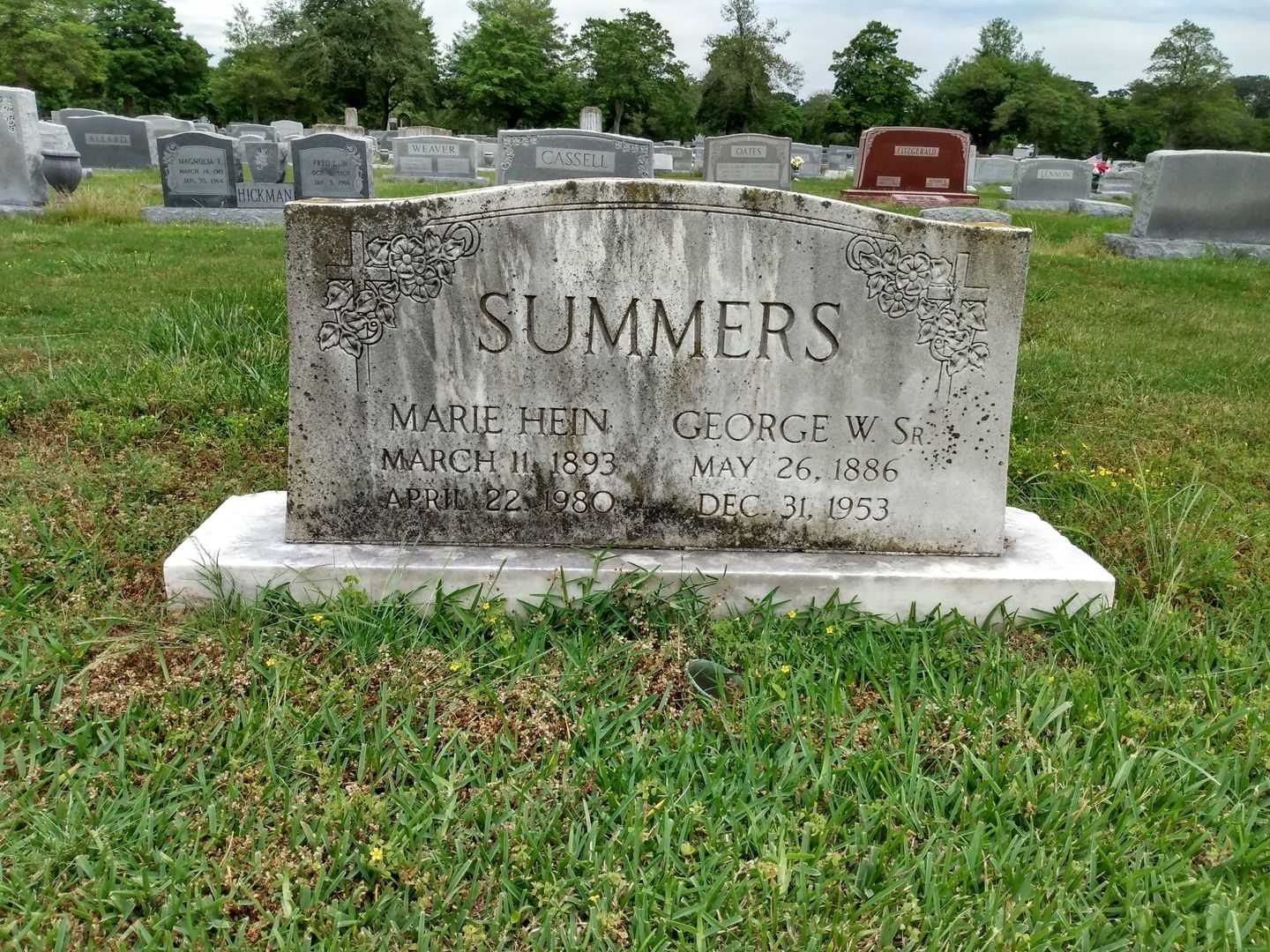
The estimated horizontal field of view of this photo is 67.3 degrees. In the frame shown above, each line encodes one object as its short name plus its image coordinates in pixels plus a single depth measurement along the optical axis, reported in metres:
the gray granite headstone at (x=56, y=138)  14.54
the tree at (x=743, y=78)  50.34
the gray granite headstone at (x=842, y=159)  31.81
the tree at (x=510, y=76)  47.94
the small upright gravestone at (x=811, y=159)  28.81
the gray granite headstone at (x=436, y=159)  20.75
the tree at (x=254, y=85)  49.62
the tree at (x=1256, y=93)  76.06
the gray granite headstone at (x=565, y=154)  13.53
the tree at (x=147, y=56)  52.12
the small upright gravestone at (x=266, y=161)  14.09
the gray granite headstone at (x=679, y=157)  30.42
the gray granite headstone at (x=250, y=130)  26.86
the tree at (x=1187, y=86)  55.38
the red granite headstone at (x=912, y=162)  16.25
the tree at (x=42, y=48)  31.39
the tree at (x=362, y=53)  49.19
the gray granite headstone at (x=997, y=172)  28.86
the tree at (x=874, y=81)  51.72
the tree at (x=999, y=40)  79.69
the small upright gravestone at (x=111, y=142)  20.89
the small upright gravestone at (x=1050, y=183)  19.59
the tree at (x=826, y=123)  51.75
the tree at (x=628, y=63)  48.97
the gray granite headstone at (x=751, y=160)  16.73
